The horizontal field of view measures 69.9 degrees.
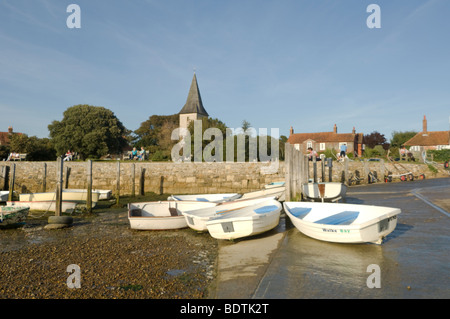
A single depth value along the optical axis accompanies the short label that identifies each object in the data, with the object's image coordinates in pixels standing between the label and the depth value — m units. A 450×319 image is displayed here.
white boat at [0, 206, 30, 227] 12.33
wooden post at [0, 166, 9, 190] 27.30
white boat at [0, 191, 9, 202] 21.12
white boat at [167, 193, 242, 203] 15.34
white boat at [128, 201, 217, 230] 11.37
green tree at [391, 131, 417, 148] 73.62
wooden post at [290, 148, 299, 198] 11.51
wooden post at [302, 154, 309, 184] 16.18
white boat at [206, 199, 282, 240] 8.69
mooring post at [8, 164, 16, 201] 20.46
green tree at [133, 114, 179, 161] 55.02
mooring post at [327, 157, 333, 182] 25.72
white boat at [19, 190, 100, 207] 18.36
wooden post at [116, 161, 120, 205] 19.70
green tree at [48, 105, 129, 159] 47.31
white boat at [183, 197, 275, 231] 10.21
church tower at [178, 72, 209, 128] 67.75
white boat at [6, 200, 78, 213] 16.11
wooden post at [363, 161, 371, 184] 30.14
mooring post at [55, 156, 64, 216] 13.77
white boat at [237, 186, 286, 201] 15.97
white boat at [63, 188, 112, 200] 21.77
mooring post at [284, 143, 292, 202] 10.99
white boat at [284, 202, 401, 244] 7.20
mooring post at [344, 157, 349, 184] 28.16
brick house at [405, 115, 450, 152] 58.47
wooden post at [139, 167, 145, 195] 26.52
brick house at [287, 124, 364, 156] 62.47
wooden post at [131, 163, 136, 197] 25.08
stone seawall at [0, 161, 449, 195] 25.80
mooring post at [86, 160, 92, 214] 16.32
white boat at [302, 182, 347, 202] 14.36
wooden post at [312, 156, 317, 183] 22.02
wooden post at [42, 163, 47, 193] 27.77
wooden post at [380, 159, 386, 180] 30.73
